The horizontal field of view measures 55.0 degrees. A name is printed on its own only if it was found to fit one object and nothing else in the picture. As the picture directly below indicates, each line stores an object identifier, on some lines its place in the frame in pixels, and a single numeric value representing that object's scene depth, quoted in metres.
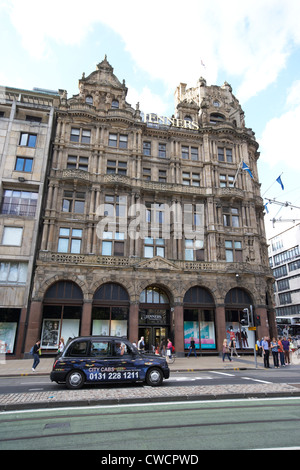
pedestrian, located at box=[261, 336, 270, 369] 19.47
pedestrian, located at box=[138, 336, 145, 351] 23.17
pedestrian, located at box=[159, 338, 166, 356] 26.30
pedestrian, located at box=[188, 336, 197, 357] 26.37
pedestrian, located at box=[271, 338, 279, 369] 19.61
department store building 27.45
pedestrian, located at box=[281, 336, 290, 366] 21.31
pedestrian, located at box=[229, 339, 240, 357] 26.34
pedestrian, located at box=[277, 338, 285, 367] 20.64
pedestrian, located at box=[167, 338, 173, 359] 23.09
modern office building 71.88
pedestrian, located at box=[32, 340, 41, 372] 17.89
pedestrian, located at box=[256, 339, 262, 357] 26.11
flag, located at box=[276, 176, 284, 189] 30.94
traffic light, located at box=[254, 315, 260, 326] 20.49
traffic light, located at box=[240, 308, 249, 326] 19.59
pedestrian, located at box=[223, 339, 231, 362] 23.09
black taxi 11.77
